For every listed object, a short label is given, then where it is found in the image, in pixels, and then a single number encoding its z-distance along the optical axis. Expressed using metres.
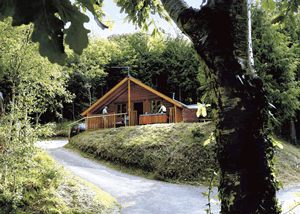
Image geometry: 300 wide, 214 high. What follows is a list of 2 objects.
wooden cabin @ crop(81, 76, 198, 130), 15.30
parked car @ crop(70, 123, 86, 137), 18.45
